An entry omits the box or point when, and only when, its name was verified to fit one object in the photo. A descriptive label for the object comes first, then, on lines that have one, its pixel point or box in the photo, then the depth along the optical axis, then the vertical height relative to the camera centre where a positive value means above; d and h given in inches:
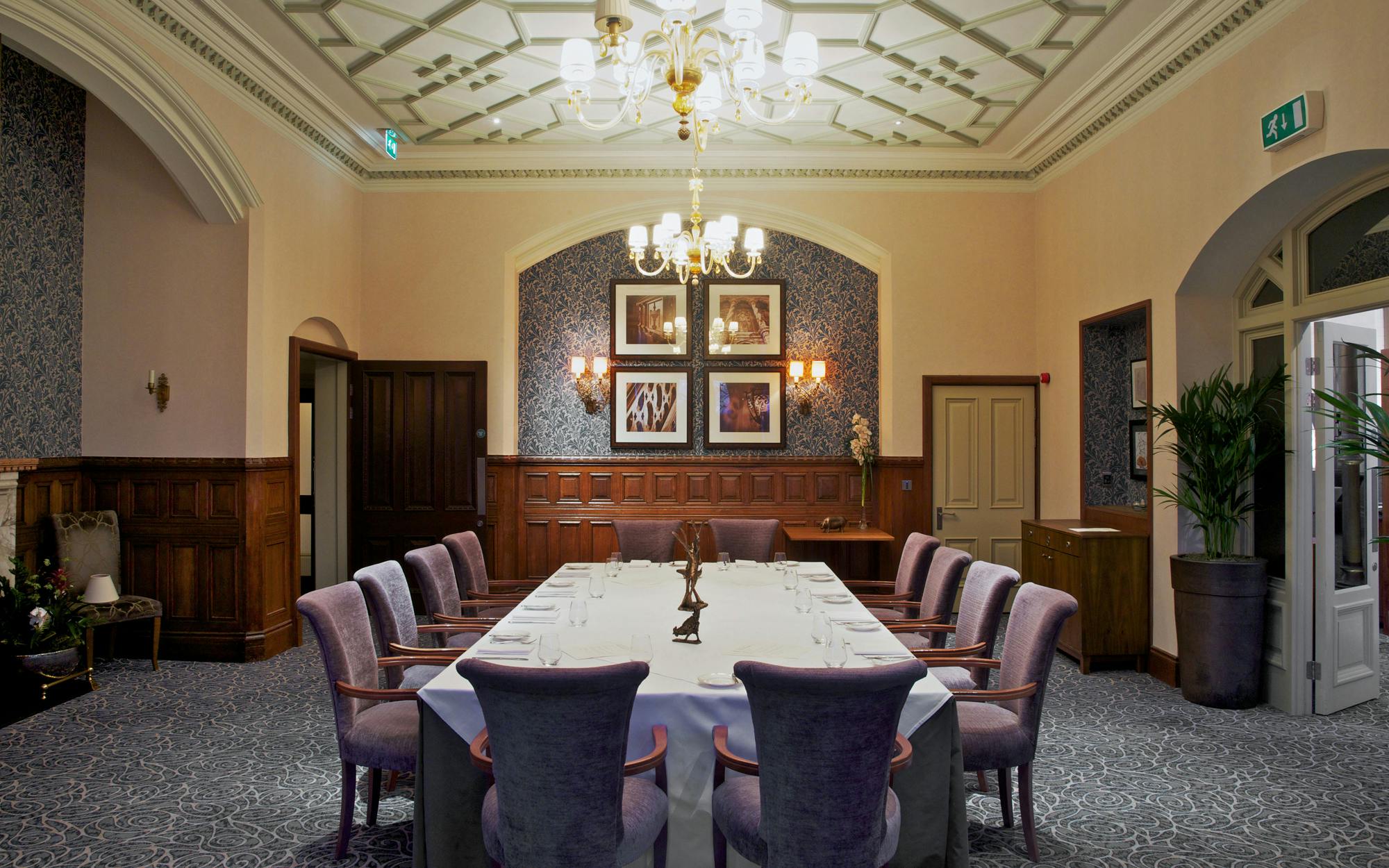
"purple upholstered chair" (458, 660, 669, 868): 79.9 -31.6
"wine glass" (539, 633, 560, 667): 105.5 -26.5
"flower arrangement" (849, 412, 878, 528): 285.3 -0.5
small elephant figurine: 270.5 -25.5
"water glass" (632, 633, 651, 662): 110.0 -27.6
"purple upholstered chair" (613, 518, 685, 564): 231.9 -26.5
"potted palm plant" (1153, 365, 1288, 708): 182.7 -24.3
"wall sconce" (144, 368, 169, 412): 223.0 +15.9
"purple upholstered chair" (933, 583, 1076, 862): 116.3 -38.5
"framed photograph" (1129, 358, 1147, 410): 237.6 +20.1
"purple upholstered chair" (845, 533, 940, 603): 182.5 -27.0
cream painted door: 286.4 -7.6
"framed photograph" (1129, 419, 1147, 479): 241.8 -0.3
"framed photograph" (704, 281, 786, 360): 295.0 +48.0
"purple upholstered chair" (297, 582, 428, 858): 115.4 -39.6
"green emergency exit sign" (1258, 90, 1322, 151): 158.4 +65.9
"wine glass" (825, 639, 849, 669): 108.3 -27.9
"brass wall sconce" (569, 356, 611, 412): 292.8 +23.1
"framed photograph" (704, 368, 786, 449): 294.2 +14.6
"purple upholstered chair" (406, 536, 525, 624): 166.4 -30.0
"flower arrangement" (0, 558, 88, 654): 187.6 -39.3
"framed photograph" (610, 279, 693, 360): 294.8 +47.5
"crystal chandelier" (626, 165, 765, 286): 185.0 +49.3
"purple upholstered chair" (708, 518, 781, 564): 229.0 -25.6
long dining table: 100.7 -40.2
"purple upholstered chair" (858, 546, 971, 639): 161.0 -28.5
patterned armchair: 207.6 -28.8
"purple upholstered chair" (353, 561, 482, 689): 142.9 -30.4
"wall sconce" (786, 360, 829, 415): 293.4 +21.2
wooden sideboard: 214.1 -39.3
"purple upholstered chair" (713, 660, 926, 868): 80.4 -31.7
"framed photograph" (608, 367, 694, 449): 294.5 +14.8
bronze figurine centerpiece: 125.2 -25.5
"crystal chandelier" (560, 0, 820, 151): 123.6 +64.3
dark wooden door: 284.7 -2.8
